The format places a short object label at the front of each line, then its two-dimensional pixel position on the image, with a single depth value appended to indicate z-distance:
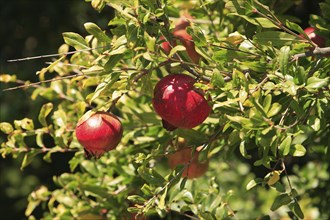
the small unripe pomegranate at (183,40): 2.45
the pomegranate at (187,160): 2.61
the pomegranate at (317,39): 2.42
